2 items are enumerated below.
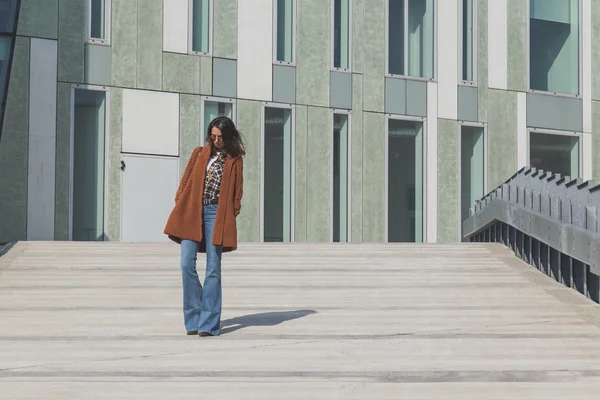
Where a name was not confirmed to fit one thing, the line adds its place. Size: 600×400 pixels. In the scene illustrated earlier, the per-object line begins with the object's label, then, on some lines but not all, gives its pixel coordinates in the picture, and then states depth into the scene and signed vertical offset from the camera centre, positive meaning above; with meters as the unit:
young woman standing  9.54 +0.09
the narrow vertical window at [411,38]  26.83 +4.31
